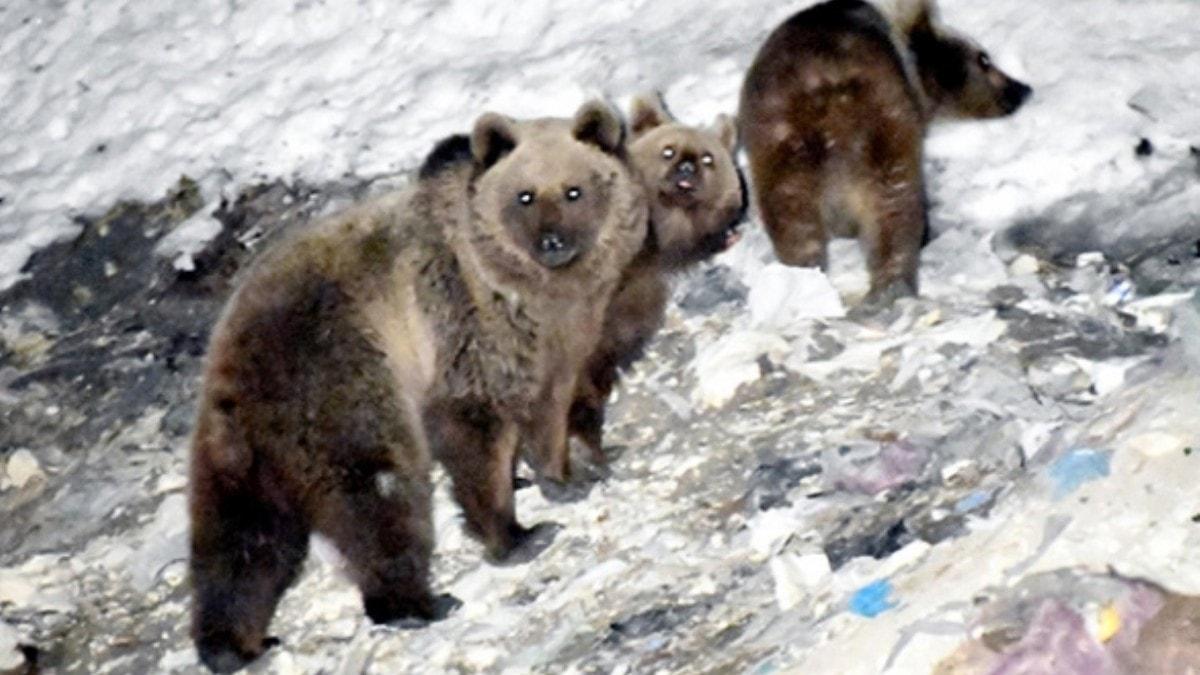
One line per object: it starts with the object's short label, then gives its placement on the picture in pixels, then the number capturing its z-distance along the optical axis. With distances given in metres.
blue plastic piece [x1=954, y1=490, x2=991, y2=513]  12.06
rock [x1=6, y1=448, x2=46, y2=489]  15.49
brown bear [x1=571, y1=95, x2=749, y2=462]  14.48
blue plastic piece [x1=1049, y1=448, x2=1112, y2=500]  11.50
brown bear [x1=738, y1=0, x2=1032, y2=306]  14.61
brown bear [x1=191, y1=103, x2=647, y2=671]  12.87
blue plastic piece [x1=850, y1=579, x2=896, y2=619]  11.28
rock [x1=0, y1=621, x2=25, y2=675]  13.39
